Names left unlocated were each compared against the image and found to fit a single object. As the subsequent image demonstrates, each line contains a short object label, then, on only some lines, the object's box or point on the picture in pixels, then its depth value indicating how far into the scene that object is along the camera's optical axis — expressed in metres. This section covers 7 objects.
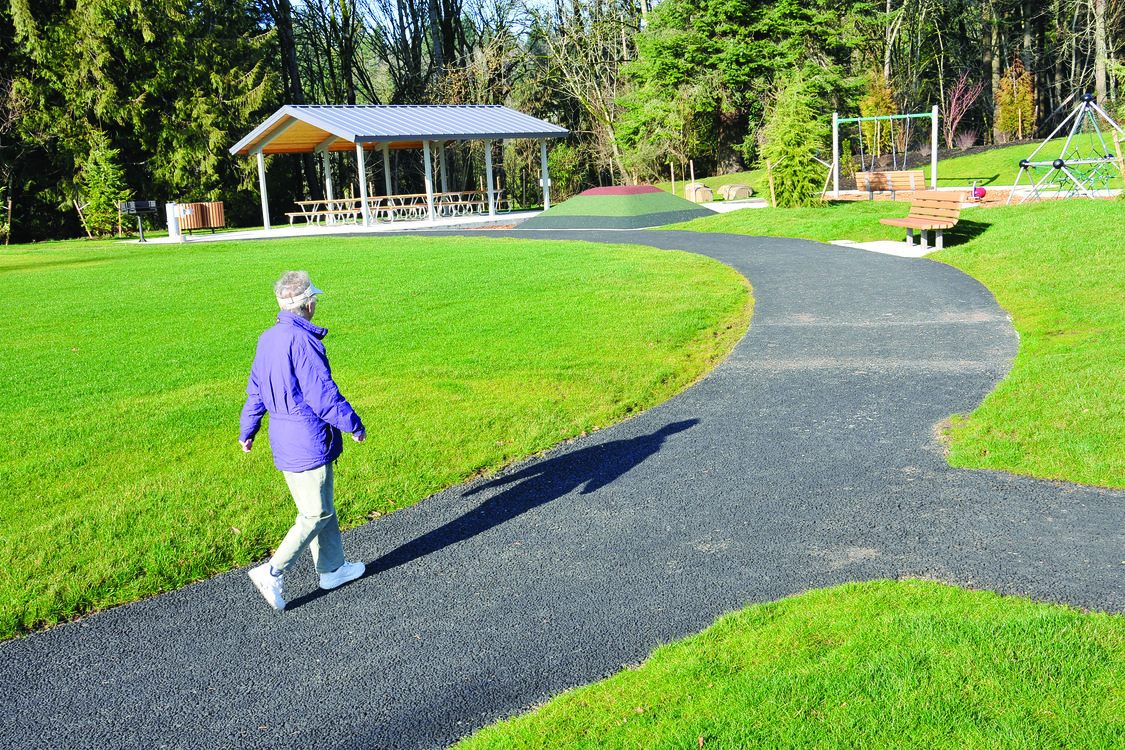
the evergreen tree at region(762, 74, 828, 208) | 25.25
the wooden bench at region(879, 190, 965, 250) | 16.89
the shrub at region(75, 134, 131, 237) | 34.16
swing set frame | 26.50
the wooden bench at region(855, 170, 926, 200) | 28.67
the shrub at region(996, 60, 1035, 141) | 42.03
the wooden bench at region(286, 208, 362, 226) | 35.19
